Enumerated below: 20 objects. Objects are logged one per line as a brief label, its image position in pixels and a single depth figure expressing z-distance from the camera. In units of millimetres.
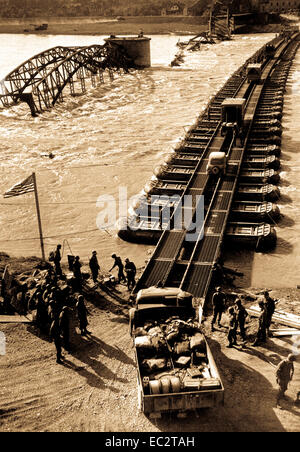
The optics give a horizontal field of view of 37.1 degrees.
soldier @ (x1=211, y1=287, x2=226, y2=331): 14281
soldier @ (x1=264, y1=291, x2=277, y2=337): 13573
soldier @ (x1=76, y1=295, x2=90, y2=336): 13656
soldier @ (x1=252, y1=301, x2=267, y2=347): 13266
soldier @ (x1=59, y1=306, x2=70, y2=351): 12977
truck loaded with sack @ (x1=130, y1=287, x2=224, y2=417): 10391
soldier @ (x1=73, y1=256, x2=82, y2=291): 16656
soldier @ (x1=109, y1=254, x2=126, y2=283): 17498
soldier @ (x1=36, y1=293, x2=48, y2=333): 14203
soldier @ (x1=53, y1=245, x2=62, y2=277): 17812
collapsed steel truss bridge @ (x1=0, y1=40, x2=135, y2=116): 48112
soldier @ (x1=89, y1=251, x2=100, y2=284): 17234
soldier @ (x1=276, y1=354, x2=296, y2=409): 10750
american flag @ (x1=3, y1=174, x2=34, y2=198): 19016
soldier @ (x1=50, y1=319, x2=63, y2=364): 12672
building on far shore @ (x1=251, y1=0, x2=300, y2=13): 142250
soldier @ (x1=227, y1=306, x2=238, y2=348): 13352
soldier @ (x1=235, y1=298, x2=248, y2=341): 13602
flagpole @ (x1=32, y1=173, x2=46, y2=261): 18805
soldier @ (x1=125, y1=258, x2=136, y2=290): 17048
